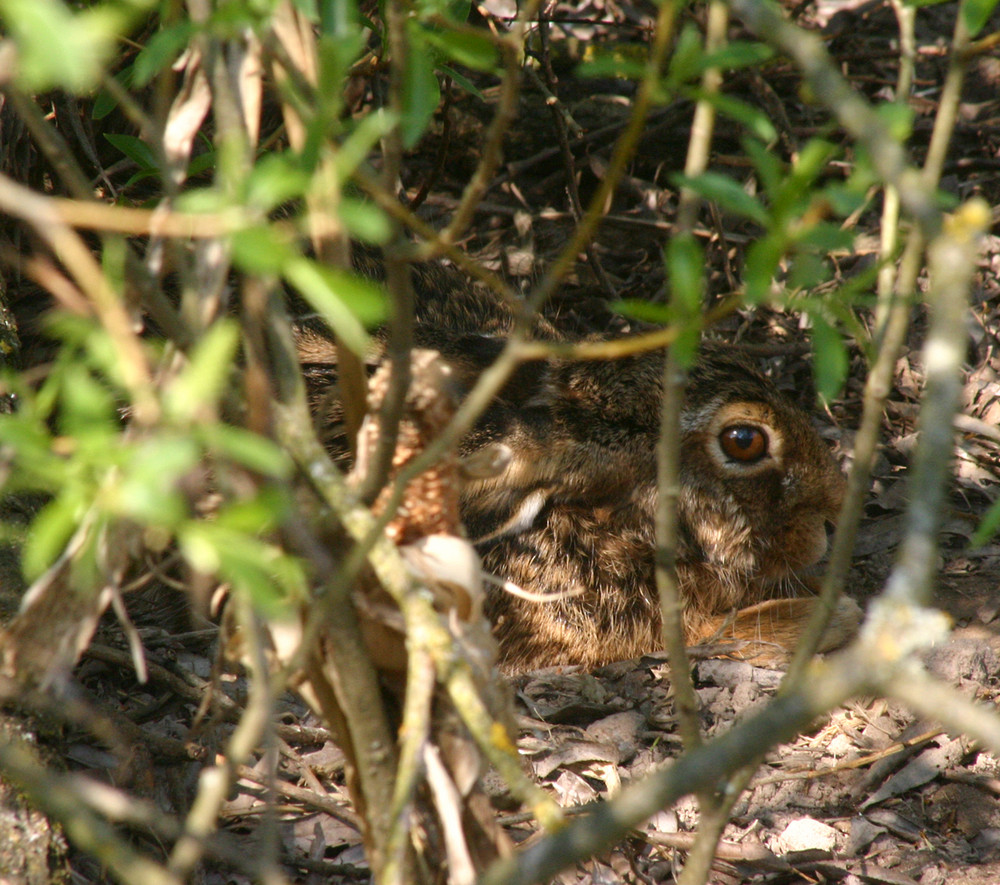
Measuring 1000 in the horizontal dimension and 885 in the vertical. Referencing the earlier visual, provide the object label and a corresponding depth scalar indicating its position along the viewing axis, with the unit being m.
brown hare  5.58
